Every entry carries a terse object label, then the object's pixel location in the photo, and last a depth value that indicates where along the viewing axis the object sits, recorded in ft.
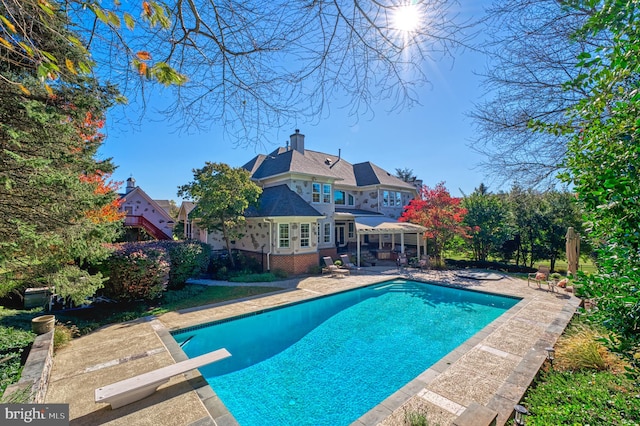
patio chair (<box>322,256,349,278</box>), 65.37
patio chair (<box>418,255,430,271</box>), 75.72
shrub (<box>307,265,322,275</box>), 70.08
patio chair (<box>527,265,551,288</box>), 53.67
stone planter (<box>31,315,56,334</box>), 24.63
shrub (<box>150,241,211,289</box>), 47.62
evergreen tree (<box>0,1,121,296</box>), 20.07
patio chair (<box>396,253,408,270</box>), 79.60
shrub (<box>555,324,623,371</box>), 20.67
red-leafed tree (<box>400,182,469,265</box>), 75.20
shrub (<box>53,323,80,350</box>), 26.71
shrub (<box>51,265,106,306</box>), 24.56
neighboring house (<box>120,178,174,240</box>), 108.47
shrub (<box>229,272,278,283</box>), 59.36
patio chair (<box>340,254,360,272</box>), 73.31
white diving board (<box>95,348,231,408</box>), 17.31
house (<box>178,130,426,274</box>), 68.90
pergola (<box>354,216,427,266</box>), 77.56
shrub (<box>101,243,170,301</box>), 37.70
